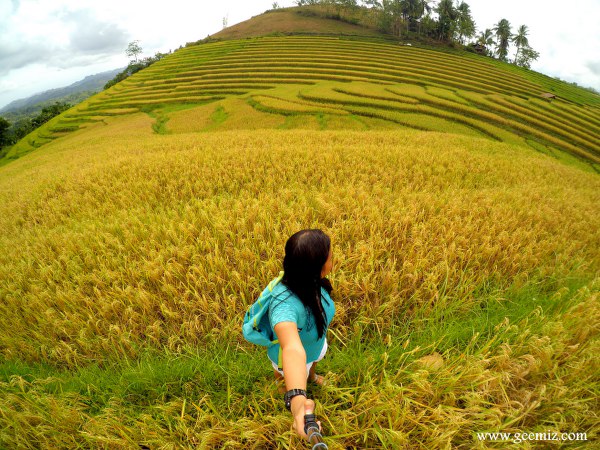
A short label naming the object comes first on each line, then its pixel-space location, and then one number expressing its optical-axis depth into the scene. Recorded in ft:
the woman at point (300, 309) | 3.51
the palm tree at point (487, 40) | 155.71
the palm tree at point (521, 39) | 164.86
